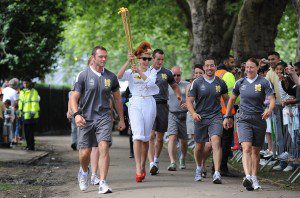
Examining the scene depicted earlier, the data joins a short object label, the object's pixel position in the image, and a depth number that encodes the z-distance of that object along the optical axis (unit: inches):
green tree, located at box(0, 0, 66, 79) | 1210.0
